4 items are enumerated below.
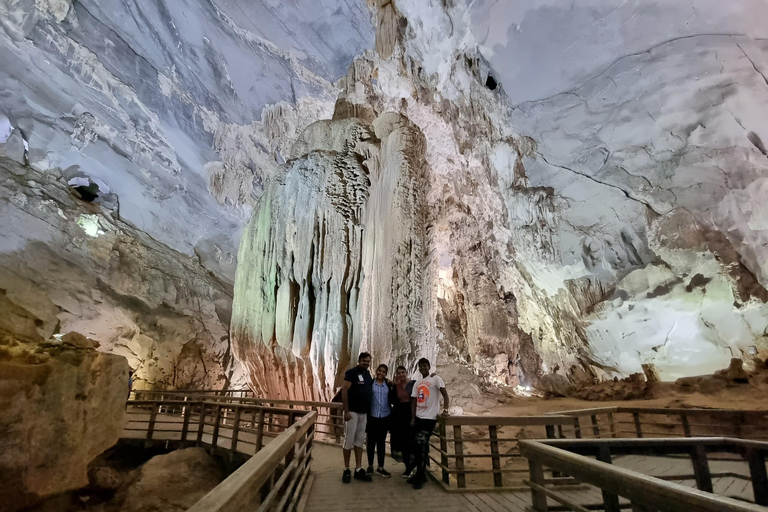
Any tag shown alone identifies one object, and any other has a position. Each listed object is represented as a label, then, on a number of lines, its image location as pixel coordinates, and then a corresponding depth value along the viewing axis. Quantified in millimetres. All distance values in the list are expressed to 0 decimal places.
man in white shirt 3896
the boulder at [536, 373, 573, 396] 13462
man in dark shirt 4070
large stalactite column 7098
